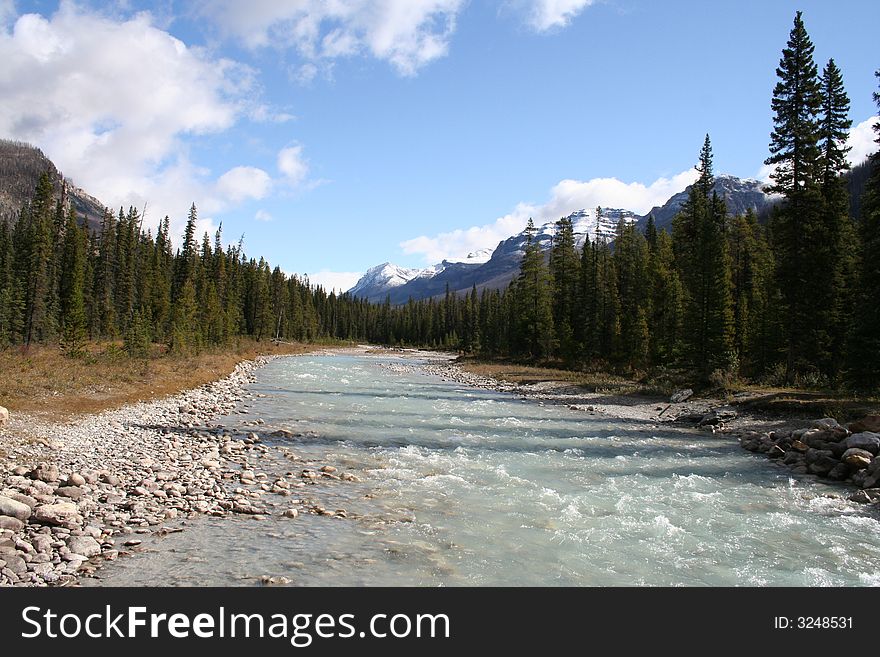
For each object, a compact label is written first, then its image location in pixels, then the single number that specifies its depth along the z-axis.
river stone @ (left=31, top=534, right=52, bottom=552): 7.87
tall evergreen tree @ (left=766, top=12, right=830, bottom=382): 29.11
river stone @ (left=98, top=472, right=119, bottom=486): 11.50
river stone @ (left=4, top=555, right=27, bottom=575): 7.11
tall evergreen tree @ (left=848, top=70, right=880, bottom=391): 23.59
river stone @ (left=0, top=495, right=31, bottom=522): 8.66
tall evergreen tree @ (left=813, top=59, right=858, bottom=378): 29.44
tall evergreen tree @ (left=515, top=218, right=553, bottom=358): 63.91
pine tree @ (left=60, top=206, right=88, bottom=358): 51.24
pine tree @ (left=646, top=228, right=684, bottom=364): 43.34
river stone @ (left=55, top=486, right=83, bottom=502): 10.27
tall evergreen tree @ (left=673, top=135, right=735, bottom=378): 34.19
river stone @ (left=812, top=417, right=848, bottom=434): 17.33
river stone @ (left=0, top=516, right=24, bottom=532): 8.30
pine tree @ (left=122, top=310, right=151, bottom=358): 35.92
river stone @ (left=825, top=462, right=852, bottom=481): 14.80
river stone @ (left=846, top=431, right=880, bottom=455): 15.41
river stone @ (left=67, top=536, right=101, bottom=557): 8.01
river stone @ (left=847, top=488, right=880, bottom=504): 12.56
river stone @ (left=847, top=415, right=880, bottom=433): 16.92
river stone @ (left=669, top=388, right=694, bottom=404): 31.21
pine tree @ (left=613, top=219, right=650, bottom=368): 46.91
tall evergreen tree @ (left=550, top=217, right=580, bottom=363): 65.19
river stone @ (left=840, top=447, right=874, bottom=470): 14.58
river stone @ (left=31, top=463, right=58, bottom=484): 10.88
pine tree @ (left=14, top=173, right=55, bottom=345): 52.38
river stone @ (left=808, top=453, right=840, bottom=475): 15.34
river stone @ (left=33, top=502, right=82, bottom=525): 8.81
